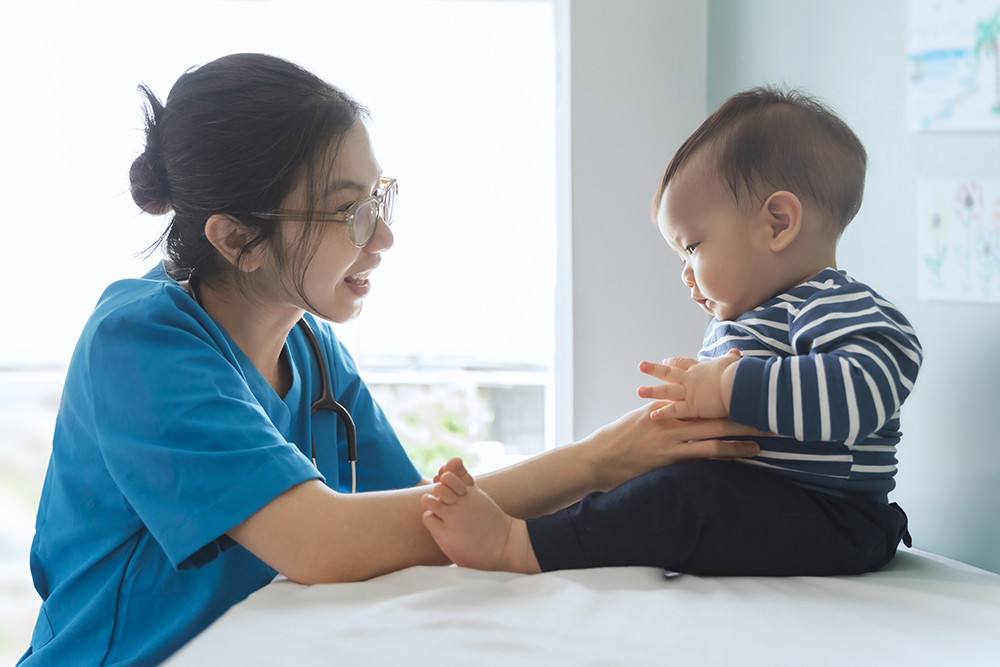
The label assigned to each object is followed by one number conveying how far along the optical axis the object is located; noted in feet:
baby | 2.79
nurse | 2.78
